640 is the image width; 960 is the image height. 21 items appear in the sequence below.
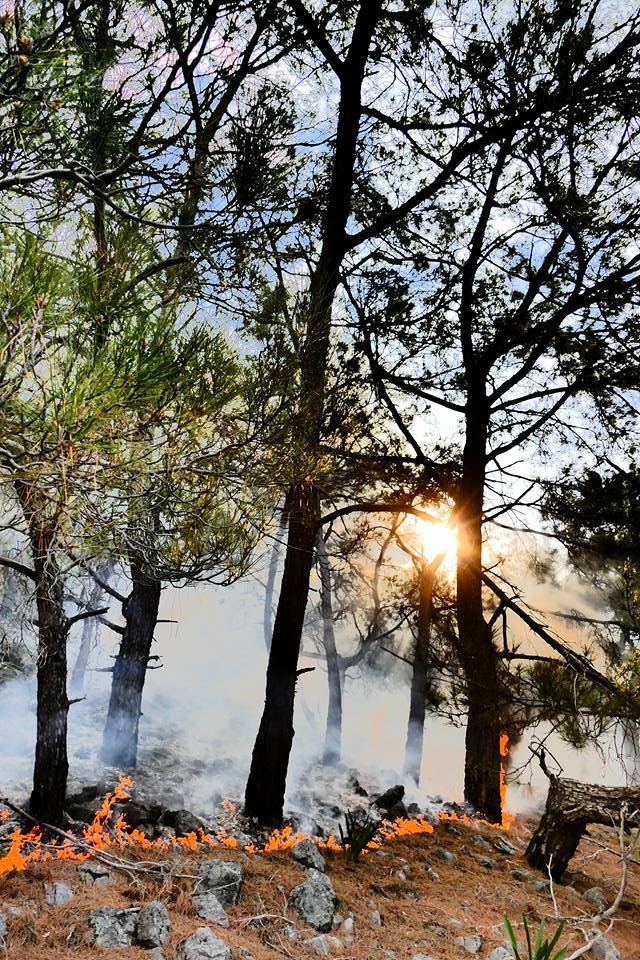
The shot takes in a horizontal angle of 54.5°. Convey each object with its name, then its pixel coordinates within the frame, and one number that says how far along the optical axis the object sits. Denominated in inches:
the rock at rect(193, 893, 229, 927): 102.3
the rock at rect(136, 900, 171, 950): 90.9
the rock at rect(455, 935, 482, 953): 105.9
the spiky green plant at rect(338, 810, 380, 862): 145.7
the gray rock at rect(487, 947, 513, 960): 98.7
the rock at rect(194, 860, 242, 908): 109.2
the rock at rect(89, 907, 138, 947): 91.0
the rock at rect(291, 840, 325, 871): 135.6
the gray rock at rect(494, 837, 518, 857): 173.2
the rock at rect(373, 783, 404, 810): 209.6
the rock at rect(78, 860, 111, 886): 109.3
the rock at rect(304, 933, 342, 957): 99.9
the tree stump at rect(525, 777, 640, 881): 146.0
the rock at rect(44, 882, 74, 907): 100.0
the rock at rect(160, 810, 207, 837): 163.5
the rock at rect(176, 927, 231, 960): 89.0
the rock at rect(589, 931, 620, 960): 107.0
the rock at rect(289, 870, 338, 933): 108.7
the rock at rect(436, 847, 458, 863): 156.9
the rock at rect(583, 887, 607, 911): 137.8
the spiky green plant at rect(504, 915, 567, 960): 76.5
